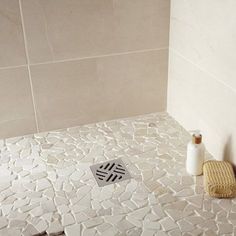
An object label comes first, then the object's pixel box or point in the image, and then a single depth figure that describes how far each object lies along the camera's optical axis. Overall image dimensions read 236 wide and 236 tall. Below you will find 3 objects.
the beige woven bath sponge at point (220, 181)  1.10
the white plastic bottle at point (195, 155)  1.17
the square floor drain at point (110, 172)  1.22
